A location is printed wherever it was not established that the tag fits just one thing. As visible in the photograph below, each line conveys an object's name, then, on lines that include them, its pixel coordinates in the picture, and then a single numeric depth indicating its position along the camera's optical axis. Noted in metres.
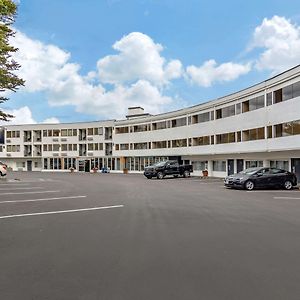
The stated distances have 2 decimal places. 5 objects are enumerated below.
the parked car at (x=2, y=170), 28.94
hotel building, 21.38
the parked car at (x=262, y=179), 17.34
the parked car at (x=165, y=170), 28.77
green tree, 9.36
